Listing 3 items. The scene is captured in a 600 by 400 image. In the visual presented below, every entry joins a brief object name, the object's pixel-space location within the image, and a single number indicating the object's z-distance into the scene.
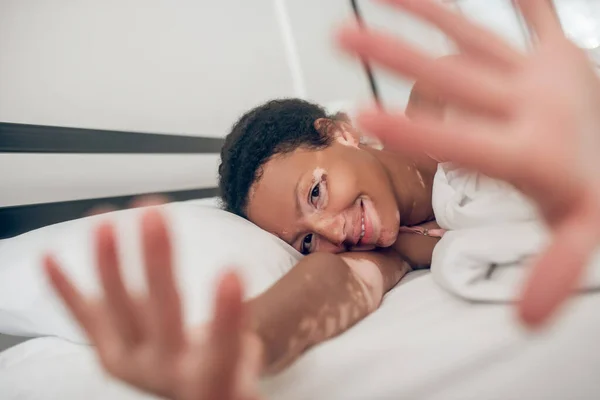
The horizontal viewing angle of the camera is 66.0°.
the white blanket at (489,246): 0.55
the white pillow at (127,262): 0.70
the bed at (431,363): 0.44
